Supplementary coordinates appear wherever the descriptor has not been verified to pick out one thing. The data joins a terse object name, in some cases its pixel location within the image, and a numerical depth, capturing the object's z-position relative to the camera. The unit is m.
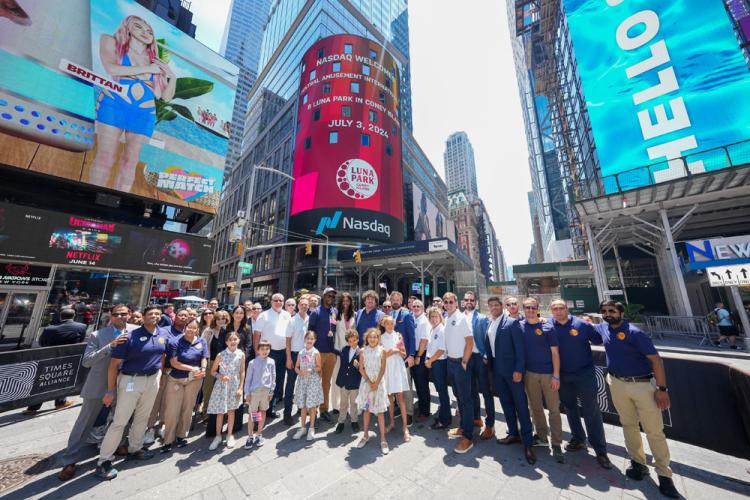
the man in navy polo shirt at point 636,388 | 3.37
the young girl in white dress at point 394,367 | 4.70
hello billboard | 13.80
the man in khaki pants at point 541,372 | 4.07
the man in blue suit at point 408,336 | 5.43
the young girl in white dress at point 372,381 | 4.48
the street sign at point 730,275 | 9.09
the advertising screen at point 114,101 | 11.34
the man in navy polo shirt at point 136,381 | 3.87
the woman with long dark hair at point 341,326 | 5.74
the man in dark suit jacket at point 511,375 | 4.07
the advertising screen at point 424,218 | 40.25
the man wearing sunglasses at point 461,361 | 4.42
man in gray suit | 3.80
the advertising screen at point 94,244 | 10.37
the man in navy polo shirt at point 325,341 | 5.73
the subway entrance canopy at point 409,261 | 22.25
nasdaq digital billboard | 28.69
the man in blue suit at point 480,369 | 4.75
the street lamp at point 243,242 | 14.51
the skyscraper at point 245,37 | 109.62
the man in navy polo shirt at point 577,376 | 3.90
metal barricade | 11.57
